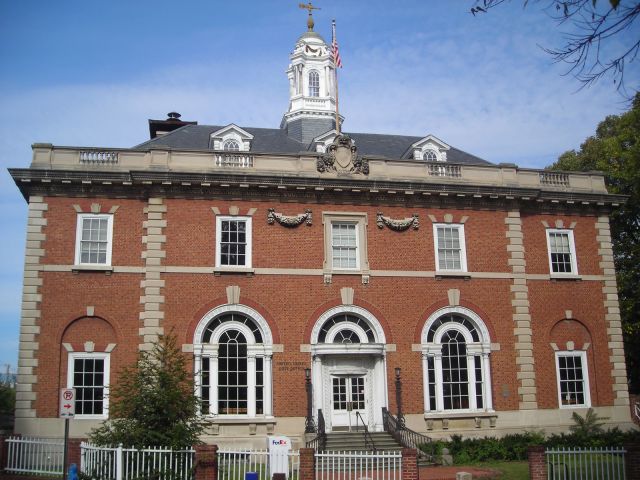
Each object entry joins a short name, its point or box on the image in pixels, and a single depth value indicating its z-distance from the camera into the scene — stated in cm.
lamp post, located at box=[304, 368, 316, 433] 2435
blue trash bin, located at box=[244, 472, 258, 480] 1667
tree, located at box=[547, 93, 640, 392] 3434
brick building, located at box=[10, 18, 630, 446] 2478
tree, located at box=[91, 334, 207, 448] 1755
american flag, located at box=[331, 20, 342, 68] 2934
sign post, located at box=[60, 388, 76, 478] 1577
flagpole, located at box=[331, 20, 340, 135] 2940
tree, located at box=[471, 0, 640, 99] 766
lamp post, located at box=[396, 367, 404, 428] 2530
